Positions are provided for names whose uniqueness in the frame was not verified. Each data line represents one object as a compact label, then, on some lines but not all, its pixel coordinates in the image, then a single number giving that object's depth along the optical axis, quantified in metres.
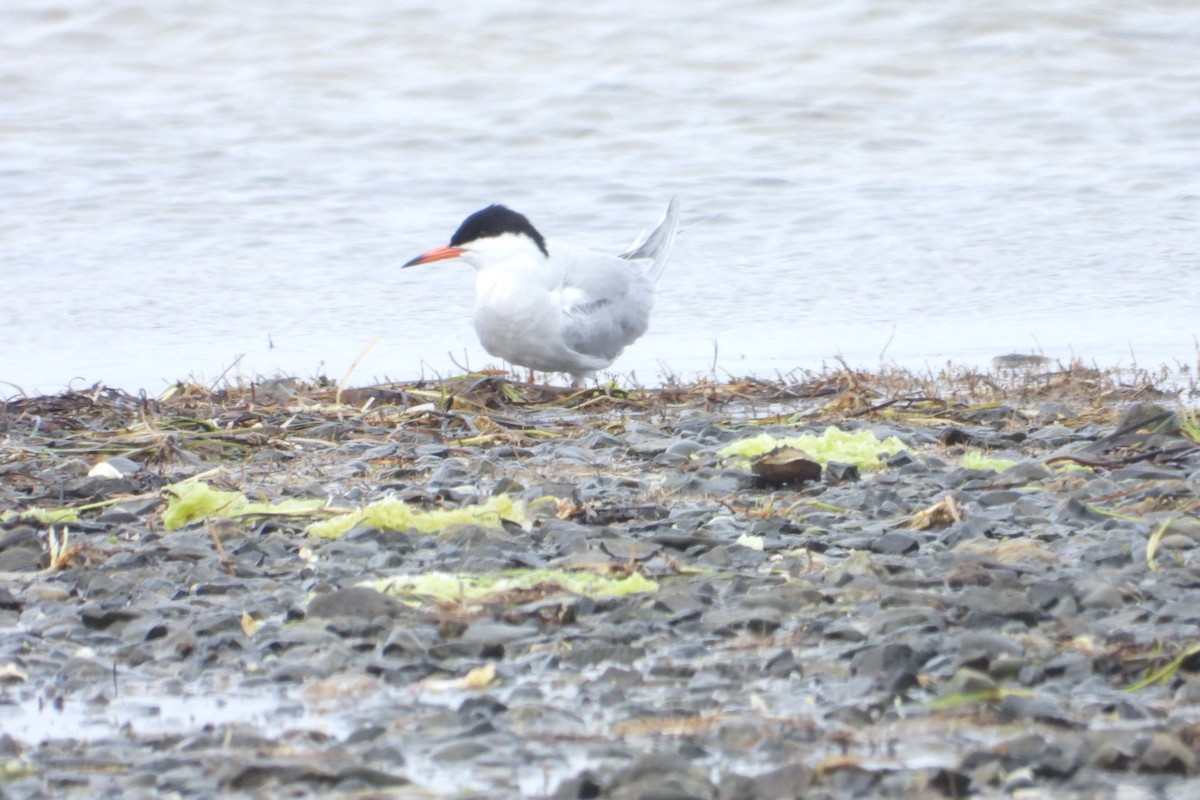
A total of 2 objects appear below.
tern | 14.24
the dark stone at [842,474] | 9.30
